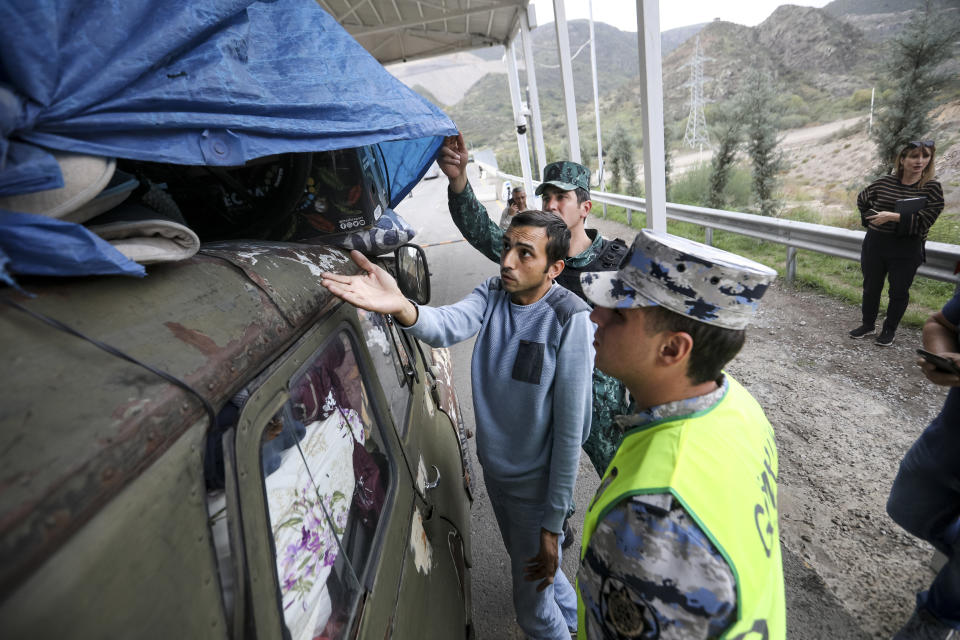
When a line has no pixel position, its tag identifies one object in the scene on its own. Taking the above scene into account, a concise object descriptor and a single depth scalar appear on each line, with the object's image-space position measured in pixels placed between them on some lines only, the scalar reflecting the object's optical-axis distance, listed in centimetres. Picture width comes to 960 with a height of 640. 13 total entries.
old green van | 49
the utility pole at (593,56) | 1454
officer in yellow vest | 87
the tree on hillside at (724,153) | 1084
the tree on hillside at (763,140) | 1017
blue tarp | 77
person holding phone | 169
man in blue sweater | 162
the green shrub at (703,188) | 1237
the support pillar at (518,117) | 1173
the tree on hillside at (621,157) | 1706
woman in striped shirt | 380
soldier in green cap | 229
